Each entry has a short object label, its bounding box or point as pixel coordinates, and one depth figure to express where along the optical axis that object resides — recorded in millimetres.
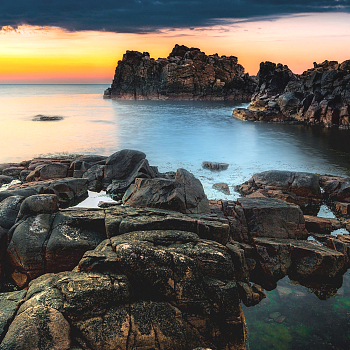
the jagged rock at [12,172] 19106
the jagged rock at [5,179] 17370
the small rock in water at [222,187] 16094
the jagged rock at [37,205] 8719
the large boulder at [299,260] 8984
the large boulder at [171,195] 10781
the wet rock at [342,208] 13312
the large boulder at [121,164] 17875
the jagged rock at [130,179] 16109
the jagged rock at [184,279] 6066
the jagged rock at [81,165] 18219
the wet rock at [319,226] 11398
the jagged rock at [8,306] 5102
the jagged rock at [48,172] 17562
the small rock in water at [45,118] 52688
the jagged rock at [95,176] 17125
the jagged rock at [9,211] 8805
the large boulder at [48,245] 7988
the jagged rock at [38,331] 4777
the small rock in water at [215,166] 21516
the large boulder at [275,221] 10451
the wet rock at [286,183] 15054
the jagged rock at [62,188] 13398
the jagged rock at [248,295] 7879
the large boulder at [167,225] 7863
